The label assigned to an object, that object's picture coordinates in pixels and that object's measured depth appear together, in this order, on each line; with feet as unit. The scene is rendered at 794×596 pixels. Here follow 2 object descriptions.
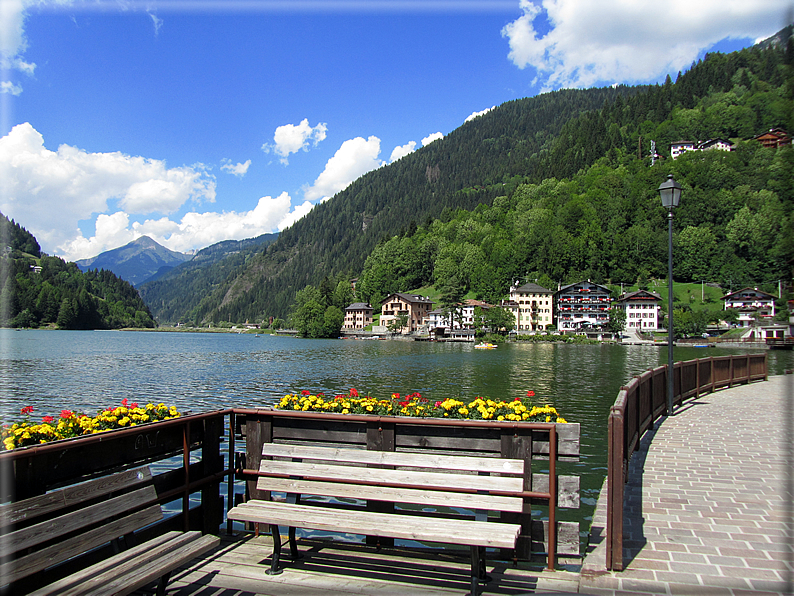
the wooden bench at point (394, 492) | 15.20
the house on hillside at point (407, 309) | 538.47
